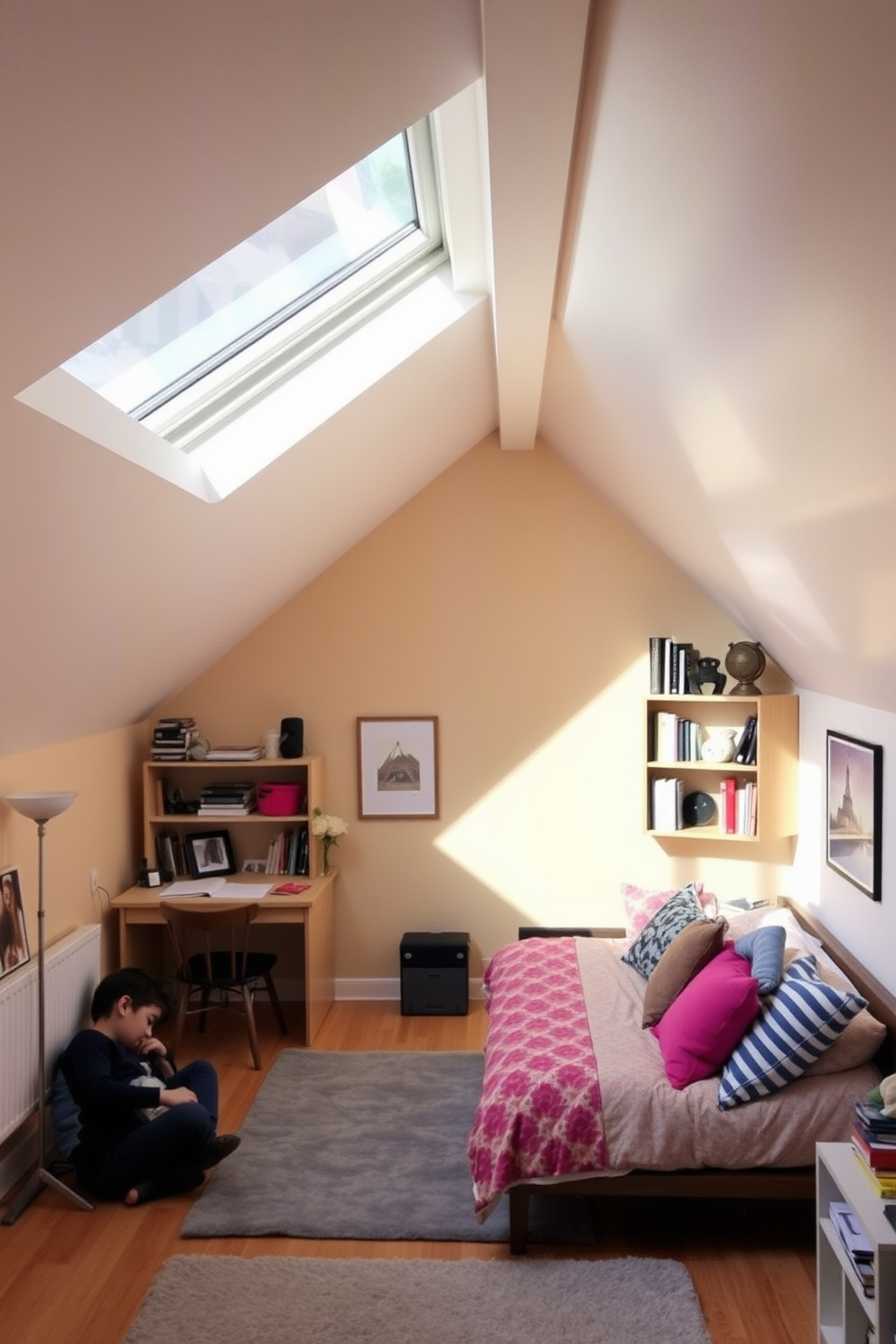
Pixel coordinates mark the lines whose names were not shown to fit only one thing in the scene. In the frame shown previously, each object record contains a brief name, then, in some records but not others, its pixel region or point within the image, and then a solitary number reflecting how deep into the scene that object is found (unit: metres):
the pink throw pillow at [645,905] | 5.01
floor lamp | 3.73
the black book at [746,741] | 5.43
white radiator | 3.78
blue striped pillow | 3.37
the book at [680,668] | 5.47
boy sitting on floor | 3.80
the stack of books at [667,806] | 5.50
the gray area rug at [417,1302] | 3.02
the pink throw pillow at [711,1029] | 3.53
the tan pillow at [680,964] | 4.05
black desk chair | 4.89
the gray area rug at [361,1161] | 3.59
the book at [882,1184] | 2.63
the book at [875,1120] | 2.72
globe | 5.40
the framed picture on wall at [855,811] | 3.89
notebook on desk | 5.32
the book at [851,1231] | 2.60
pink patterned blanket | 3.39
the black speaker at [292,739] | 5.69
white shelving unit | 2.43
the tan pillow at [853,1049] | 3.47
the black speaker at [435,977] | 5.64
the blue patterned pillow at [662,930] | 4.58
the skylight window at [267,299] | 3.19
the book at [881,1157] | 2.68
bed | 3.39
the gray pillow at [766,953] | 3.67
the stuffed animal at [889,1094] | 2.75
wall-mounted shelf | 5.32
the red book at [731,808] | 5.50
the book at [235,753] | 5.59
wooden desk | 5.23
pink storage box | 5.67
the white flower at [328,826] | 5.64
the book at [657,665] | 5.48
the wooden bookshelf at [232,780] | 5.61
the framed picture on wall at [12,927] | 3.91
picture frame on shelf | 5.74
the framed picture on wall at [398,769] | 5.90
